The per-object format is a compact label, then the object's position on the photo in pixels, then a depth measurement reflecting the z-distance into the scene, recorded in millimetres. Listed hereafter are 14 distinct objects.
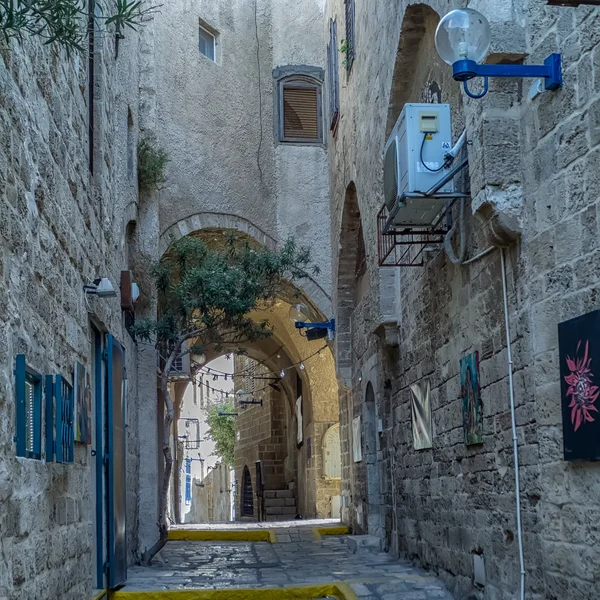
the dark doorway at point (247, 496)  24188
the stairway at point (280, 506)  20647
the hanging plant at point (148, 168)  11969
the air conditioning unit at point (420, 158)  6324
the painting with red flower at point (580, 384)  4141
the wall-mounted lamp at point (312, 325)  13391
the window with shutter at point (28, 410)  3953
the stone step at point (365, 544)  10133
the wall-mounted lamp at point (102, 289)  6289
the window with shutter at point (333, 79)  13242
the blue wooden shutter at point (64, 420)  4852
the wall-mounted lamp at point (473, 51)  4641
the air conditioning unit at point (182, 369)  14509
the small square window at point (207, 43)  14547
